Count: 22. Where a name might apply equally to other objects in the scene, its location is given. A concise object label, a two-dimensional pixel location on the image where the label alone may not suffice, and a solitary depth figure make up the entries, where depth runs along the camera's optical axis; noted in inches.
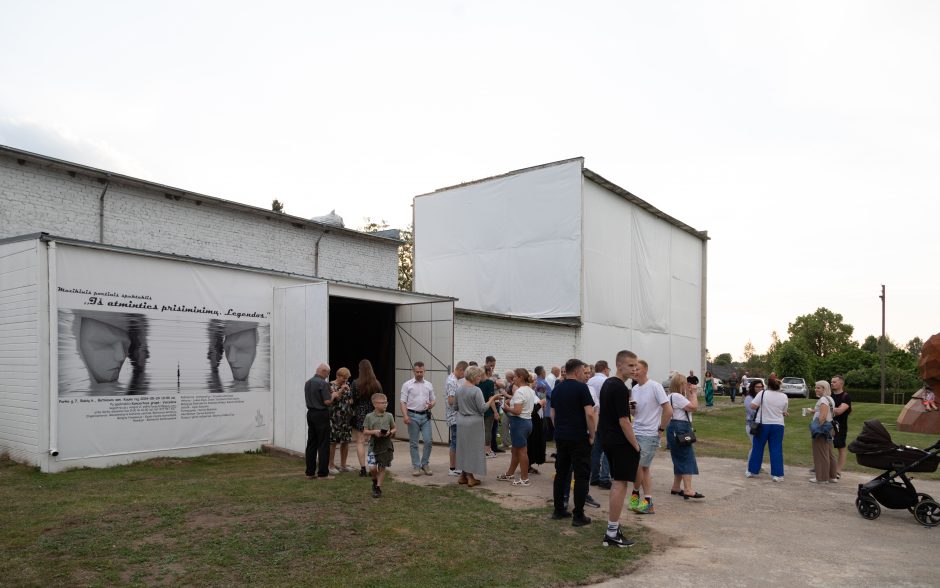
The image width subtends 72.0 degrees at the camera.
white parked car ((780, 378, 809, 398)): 1675.7
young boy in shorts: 321.7
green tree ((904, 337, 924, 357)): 3237.7
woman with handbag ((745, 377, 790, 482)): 386.3
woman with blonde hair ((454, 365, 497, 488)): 363.6
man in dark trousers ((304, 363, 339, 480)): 366.0
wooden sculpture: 342.3
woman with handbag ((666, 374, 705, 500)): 340.8
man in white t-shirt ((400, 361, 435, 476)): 397.7
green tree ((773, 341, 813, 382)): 2070.6
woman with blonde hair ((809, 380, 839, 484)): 381.9
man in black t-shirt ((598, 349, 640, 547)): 246.8
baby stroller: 285.3
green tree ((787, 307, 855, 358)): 3019.2
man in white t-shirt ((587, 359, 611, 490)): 366.3
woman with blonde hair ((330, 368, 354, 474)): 380.5
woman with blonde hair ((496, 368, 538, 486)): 368.2
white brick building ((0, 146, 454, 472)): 370.6
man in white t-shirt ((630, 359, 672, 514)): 306.2
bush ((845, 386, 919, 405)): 1592.0
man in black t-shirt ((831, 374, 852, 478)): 407.2
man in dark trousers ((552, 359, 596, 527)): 276.1
